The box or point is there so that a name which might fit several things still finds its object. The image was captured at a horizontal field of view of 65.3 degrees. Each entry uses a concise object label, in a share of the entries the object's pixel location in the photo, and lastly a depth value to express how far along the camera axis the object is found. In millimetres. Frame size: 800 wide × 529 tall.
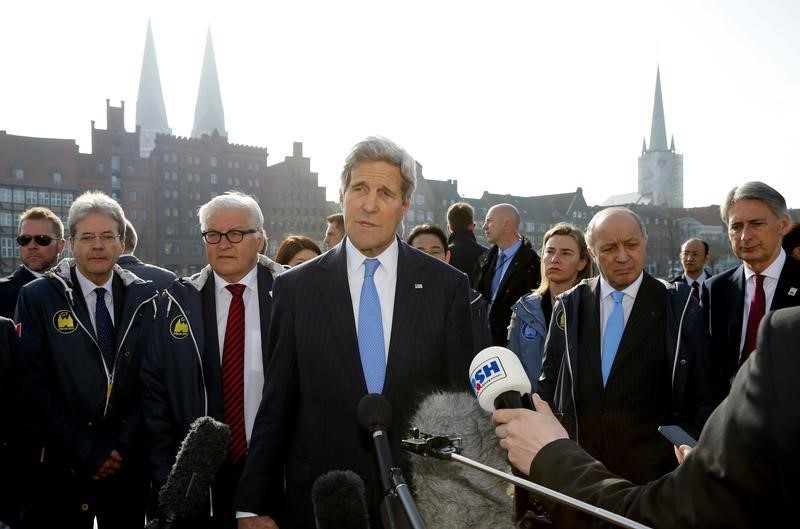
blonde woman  4777
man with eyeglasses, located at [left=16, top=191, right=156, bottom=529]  3688
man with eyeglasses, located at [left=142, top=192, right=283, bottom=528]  3385
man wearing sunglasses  5590
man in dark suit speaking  2529
